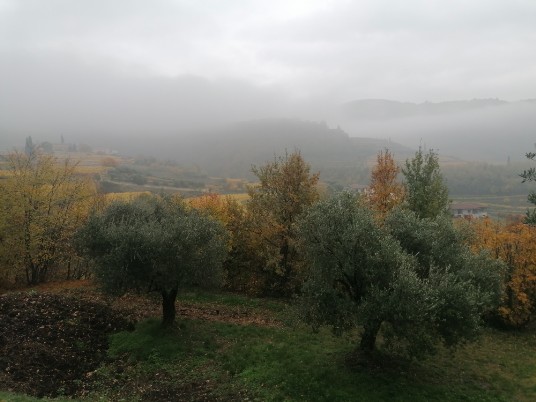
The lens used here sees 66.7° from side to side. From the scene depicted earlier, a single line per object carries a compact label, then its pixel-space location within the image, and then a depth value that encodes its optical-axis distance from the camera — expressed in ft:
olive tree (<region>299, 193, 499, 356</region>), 61.21
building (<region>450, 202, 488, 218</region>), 570.05
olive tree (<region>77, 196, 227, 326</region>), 82.89
